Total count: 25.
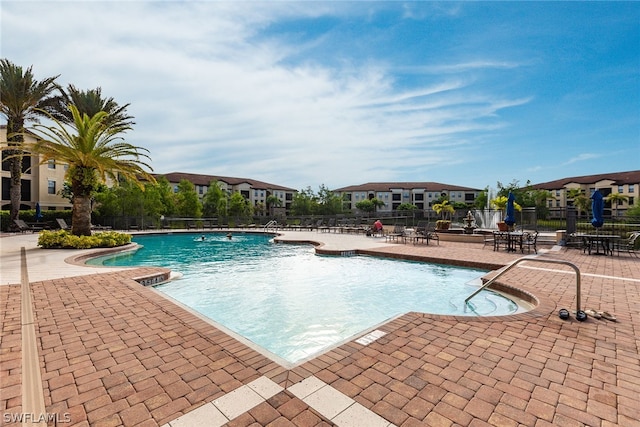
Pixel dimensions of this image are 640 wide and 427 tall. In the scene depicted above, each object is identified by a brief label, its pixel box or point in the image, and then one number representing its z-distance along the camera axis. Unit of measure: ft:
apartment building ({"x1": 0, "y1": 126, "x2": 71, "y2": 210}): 98.02
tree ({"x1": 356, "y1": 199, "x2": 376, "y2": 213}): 201.85
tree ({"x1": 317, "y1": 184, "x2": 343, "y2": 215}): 159.84
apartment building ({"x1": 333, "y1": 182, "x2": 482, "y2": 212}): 227.40
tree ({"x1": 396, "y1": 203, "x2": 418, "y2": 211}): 200.19
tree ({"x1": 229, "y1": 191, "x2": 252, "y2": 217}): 150.30
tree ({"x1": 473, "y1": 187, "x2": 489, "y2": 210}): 175.65
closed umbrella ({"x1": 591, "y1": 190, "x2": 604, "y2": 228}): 31.07
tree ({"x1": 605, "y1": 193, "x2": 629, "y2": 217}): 147.95
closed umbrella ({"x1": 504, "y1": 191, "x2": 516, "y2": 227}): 36.32
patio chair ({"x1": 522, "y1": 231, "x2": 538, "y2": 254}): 35.29
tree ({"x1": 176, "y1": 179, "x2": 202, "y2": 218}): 106.11
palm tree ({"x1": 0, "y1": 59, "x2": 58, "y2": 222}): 61.31
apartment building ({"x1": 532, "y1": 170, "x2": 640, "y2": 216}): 157.17
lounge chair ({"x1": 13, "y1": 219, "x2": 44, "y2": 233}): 63.87
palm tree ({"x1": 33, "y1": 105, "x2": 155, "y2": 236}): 37.96
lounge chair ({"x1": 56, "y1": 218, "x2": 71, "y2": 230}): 63.56
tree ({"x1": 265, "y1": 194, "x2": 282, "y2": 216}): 200.44
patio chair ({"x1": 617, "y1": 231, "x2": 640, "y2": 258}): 32.22
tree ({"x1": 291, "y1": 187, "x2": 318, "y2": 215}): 158.96
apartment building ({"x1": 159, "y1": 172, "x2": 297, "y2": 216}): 187.62
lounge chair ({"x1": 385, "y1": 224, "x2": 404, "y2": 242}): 49.35
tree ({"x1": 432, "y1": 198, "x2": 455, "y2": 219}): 73.29
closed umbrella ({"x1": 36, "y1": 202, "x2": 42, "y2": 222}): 72.64
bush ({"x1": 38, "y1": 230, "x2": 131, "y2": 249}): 37.86
